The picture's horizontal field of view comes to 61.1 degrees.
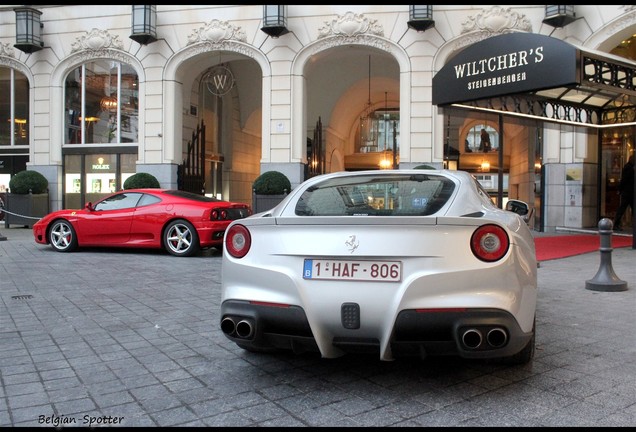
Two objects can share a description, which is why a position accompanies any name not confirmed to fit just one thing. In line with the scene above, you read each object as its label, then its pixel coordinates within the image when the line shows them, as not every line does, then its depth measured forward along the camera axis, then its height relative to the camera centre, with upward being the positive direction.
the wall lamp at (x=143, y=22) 17.47 +5.62
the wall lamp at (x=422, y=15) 15.73 +5.31
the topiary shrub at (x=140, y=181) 16.48 +0.41
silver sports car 3.07 -0.53
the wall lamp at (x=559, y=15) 14.86 +5.08
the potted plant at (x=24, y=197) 17.41 -0.13
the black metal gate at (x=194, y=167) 18.39 +0.98
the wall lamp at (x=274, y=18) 16.53 +5.48
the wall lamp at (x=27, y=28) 18.47 +5.70
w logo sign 19.47 +4.26
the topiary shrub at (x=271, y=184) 15.66 +0.34
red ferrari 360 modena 10.05 -0.54
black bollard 6.78 -0.94
